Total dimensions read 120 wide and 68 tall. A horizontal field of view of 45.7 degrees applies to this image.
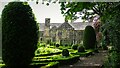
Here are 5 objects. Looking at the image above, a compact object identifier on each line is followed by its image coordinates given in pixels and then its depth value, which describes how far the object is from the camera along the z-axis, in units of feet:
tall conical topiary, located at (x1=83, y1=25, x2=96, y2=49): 68.71
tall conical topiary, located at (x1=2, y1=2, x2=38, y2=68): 24.08
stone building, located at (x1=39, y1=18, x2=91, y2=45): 140.54
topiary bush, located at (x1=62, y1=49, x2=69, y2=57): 43.12
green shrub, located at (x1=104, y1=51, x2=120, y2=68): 21.11
